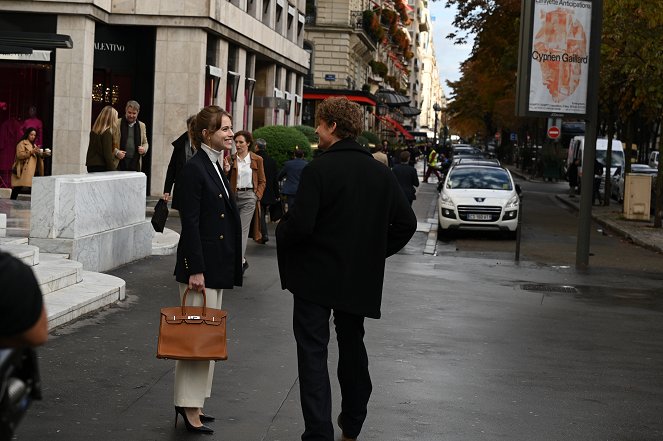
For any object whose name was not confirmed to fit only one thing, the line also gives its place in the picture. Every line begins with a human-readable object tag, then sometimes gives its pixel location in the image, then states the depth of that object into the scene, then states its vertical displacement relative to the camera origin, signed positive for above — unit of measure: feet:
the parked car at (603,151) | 173.06 -1.48
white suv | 83.35 -4.91
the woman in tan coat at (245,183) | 48.47 -2.33
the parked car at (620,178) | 143.74 -4.27
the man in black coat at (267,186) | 57.38 -2.88
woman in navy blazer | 22.29 -2.09
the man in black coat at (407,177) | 81.46 -2.99
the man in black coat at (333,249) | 20.27 -1.98
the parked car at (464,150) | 297.37 -3.94
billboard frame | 65.10 +3.99
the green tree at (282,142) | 95.45 -1.35
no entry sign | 199.82 +0.97
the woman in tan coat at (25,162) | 74.38 -3.03
